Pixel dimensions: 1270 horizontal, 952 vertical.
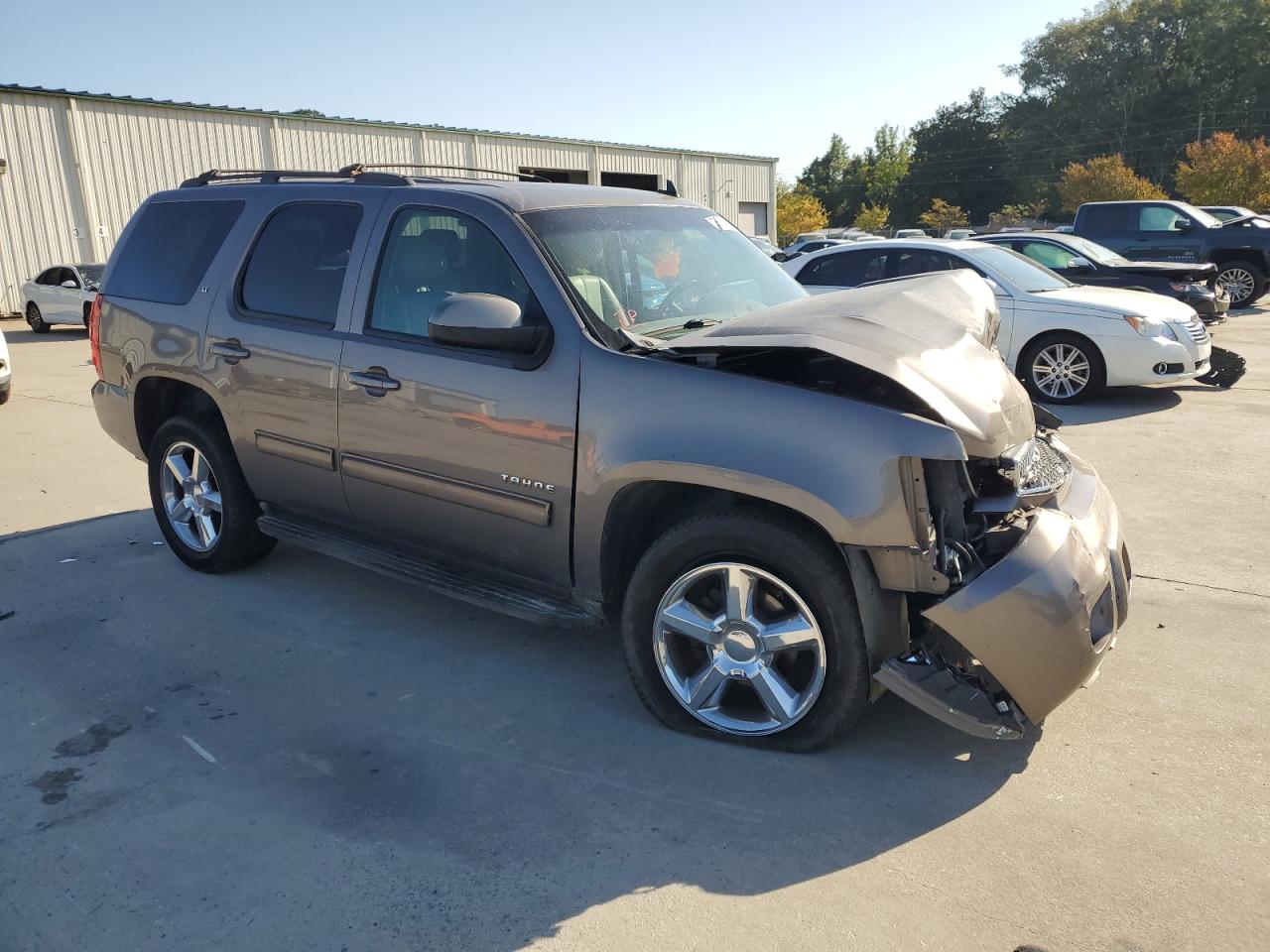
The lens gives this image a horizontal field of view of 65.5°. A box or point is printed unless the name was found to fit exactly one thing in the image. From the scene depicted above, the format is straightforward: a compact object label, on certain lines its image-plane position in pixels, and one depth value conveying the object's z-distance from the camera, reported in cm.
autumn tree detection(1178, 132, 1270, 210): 3634
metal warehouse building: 2395
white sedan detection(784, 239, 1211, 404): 941
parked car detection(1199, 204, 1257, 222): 2062
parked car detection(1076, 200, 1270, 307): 1777
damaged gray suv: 310
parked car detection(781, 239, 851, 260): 2441
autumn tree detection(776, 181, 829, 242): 5691
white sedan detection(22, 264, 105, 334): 1964
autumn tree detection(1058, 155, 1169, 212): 4381
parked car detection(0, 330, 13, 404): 1084
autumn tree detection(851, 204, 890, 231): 6362
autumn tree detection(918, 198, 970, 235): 6431
